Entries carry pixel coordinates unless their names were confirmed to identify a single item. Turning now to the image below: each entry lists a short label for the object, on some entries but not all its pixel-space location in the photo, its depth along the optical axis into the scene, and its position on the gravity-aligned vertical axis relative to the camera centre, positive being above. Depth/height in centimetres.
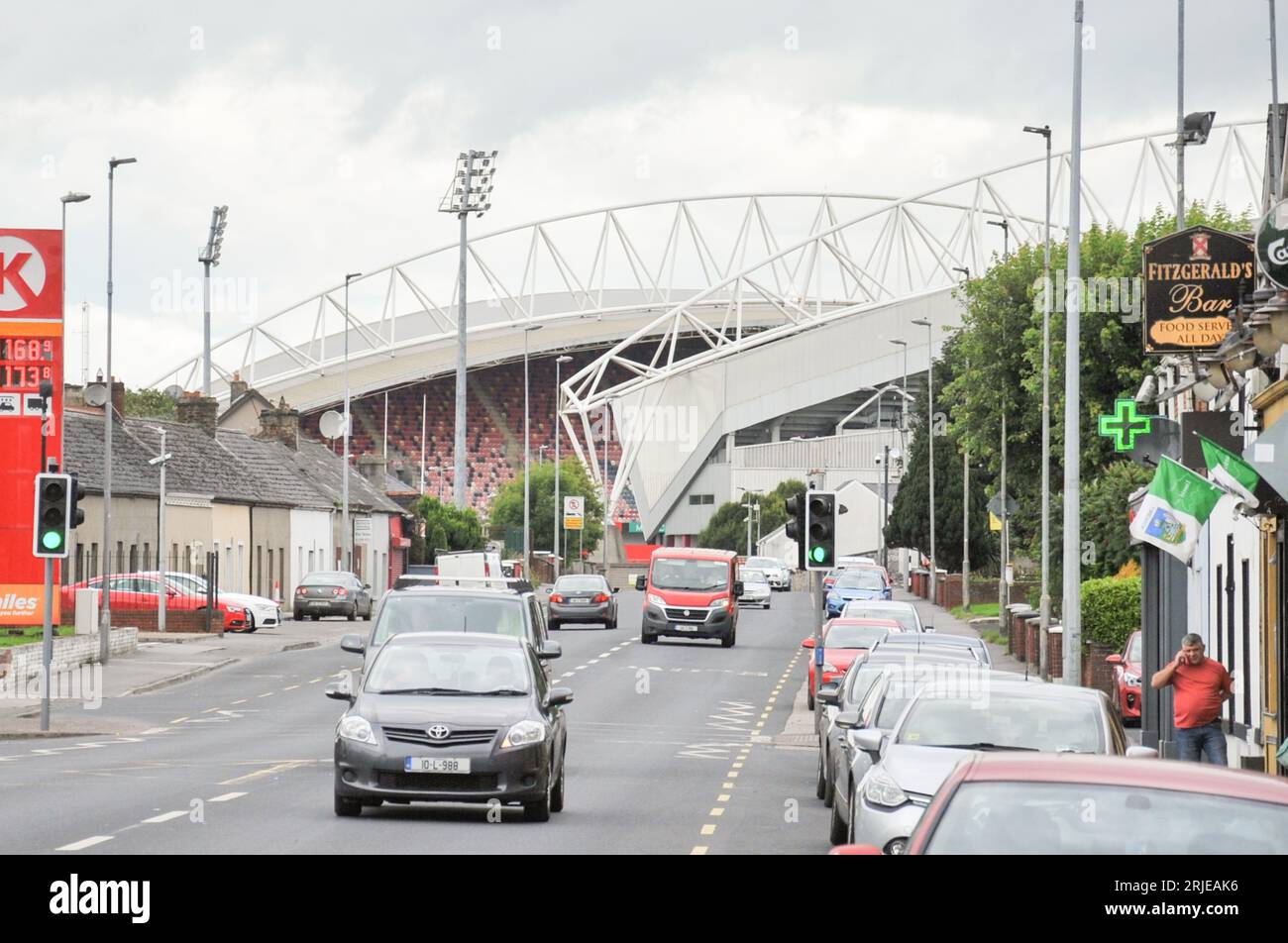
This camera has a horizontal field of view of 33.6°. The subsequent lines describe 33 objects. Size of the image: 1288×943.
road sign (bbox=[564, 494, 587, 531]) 10194 -29
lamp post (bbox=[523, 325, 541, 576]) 7269 -141
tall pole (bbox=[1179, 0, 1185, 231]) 3170 +627
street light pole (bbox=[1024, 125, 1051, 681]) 3897 +44
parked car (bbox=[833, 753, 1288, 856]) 721 -106
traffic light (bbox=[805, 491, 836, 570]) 2662 -30
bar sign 2517 +252
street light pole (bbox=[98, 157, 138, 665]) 4209 +9
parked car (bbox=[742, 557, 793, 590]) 9394 -288
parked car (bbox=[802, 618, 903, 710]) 3284 -210
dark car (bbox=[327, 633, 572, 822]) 1628 -186
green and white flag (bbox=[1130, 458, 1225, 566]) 2186 -4
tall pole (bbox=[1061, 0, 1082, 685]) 2970 +129
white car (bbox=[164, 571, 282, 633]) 5538 -259
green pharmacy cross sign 2742 +105
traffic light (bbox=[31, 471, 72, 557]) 2800 -12
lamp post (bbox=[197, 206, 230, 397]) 9738 +1225
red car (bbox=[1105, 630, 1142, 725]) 3080 -260
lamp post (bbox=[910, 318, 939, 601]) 8050 +392
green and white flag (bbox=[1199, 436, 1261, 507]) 1934 +32
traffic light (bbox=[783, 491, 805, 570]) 2708 -22
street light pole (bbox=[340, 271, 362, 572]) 6844 -99
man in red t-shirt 1966 -177
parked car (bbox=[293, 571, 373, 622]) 6212 -263
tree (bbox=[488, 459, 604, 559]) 11644 +10
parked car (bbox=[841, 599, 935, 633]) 3897 -194
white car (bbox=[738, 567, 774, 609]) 7500 -306
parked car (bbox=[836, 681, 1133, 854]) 1324 -154
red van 5134 -218
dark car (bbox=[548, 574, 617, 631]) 5856 -264
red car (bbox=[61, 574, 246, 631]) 5281 -231
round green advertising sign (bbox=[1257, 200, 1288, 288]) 1714 +210
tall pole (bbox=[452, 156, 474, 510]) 5841 +243
